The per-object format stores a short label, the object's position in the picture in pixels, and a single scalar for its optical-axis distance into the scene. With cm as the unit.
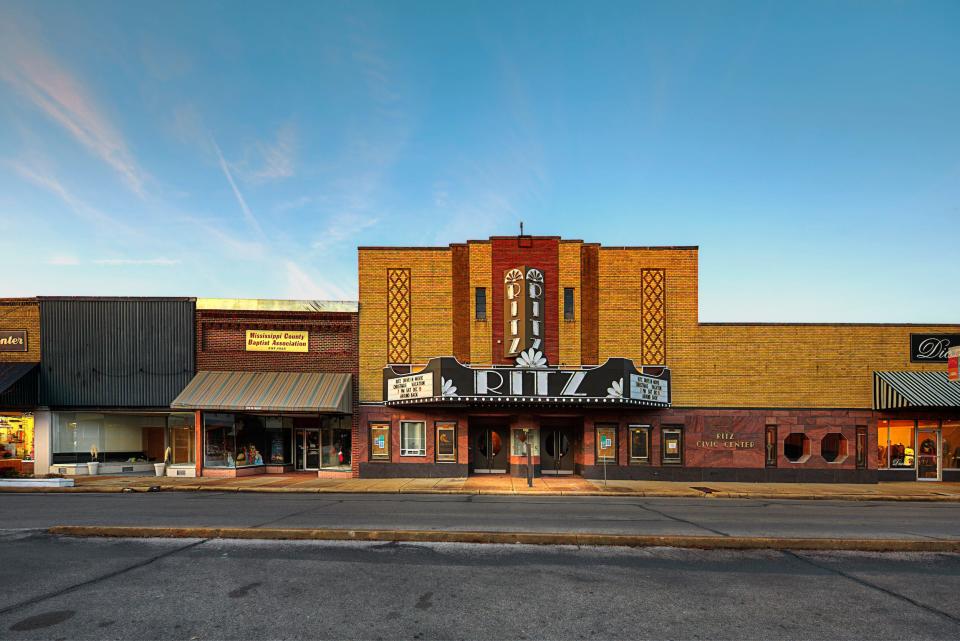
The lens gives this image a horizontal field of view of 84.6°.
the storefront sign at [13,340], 2495
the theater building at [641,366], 2409
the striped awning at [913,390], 2278
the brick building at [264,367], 2439
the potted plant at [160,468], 2528
